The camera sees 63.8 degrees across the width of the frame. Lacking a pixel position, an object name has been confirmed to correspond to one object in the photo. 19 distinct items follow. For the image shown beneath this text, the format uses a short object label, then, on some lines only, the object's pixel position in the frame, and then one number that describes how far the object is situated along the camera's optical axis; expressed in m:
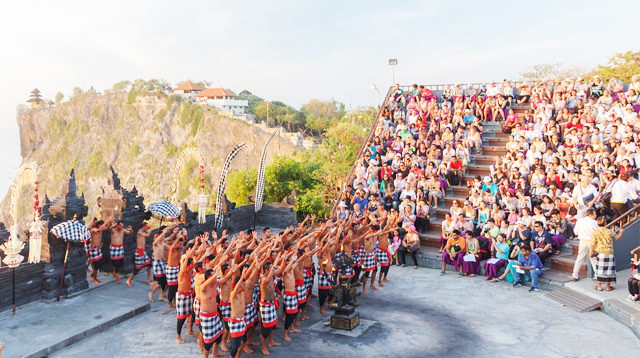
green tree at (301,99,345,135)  76.54
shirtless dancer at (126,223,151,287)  11.65
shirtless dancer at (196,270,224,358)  7.83
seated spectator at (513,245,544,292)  11.88
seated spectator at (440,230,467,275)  13.35
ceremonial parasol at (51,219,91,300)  10.08
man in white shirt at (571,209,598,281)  11.42
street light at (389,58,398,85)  27.56
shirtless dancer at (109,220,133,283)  11.90
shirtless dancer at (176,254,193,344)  8.80
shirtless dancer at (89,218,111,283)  11.68
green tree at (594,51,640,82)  29.05
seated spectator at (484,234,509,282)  12.62
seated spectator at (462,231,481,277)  13.09
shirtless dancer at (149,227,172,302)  10.66
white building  73.71
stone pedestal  9.38
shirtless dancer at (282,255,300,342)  8.93
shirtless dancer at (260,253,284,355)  8.45
